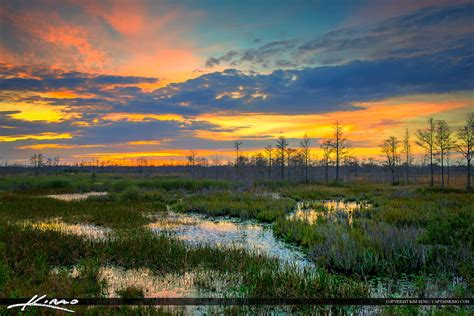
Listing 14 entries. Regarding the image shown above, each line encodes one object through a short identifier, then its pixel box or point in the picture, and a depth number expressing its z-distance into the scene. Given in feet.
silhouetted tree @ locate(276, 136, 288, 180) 253.49
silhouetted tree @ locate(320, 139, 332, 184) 229.86
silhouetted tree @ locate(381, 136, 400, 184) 234.07
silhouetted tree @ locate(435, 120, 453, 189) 170.40
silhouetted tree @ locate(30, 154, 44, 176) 403.65
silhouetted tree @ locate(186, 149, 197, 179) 378.20
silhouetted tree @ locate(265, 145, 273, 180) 306.80
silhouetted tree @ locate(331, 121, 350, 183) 217.07
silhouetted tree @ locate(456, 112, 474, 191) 153.28
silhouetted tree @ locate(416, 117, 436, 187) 176.86
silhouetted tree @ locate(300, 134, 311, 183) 254.72
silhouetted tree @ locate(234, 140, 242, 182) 280.61
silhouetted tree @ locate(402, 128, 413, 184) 232.12
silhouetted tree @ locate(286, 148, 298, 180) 282.64
